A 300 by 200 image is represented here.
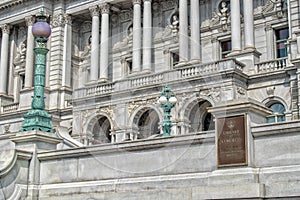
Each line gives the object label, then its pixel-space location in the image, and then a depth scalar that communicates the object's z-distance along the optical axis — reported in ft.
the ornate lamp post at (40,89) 65.31
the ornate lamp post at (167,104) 79.71
